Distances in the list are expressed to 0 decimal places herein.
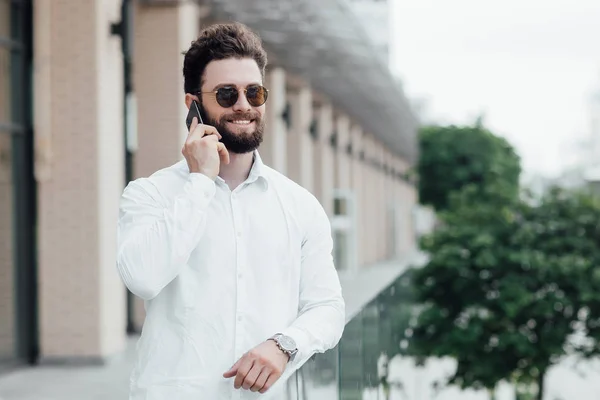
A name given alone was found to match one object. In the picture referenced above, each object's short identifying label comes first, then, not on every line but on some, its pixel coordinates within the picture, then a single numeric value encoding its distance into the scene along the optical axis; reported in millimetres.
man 2572
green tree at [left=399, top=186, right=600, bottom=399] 16188
